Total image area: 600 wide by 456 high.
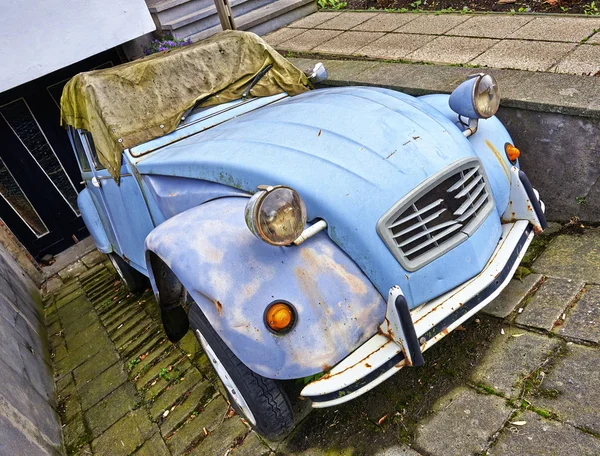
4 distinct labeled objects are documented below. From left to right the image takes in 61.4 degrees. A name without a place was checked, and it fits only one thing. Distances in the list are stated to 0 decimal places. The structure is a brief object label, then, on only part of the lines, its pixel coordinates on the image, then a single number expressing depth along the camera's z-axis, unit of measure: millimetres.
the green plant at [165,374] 3477
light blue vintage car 2182
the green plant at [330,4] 7595
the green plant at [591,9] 5078
